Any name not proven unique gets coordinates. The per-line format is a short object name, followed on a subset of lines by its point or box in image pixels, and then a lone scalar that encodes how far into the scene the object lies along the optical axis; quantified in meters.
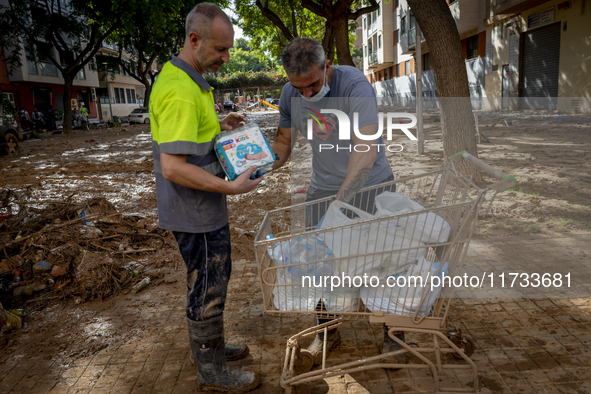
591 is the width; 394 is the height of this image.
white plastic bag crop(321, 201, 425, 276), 2.44
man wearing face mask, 2.78
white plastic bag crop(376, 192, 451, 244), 2.39
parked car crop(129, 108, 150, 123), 36.75
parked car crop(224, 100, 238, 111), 50.08
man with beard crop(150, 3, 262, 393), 2.30
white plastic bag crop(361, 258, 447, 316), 2.44
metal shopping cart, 2.41
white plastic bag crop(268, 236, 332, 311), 2.51
